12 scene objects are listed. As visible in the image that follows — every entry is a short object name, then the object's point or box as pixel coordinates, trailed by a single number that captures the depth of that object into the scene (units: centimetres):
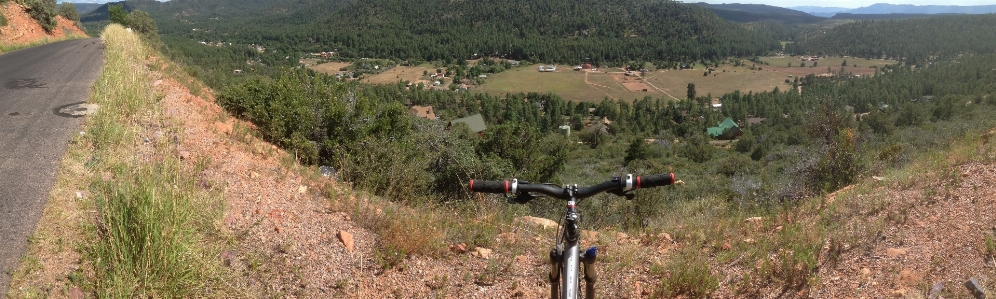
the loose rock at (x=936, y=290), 327
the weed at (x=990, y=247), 360
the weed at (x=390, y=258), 378
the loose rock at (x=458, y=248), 422
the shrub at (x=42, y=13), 2419
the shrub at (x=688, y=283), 366
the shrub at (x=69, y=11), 3219
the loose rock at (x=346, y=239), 400
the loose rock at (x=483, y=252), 421
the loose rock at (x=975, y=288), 316
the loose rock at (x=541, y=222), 536
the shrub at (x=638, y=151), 3362
